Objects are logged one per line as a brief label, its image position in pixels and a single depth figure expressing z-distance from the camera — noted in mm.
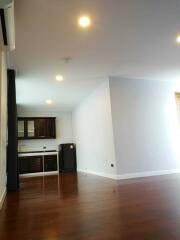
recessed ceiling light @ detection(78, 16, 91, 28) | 2740
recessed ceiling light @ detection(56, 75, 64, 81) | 4856
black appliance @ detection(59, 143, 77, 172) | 7926
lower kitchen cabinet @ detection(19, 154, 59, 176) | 7047
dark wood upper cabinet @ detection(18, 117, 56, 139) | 7852
